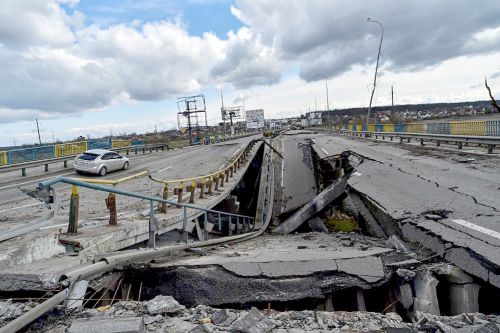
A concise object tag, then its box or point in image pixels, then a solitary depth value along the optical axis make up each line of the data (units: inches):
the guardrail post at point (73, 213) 264.8
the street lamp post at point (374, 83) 1571.6
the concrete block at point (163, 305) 154.7
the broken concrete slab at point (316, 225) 475.8
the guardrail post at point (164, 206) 406.0
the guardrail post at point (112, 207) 320.2
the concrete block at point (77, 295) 158.6
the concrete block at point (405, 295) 186.4
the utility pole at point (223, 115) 2930.6
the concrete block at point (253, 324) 140.6
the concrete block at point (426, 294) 179.2
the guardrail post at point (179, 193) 427.5
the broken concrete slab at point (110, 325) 129.9
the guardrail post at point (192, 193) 478.5
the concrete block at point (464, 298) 179.2
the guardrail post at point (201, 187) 540.7
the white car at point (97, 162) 849.5
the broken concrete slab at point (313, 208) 490.9
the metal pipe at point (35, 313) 125.5
